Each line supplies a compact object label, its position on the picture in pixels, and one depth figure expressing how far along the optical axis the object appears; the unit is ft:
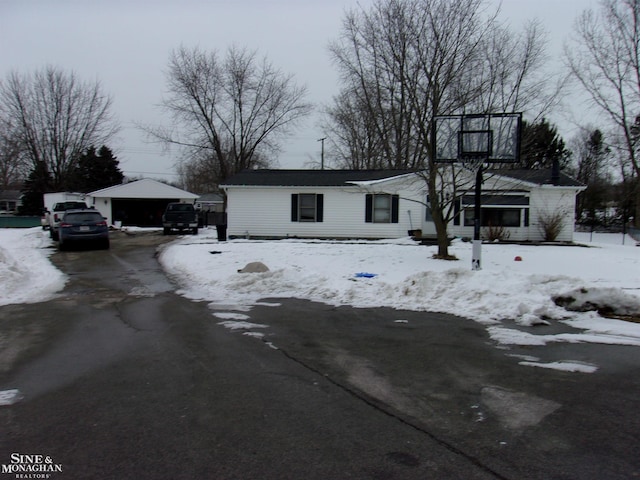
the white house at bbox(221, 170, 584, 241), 75.72
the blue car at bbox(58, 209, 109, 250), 62.49
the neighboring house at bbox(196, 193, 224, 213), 209.52
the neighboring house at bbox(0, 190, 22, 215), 237.45
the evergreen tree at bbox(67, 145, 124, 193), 153.48
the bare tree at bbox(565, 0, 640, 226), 89.71
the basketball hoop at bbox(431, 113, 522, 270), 41.29
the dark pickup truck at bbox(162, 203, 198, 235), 92.89
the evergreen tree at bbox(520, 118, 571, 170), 123.62
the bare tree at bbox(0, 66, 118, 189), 134.62
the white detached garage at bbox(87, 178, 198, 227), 121.19
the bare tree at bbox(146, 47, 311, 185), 123.13
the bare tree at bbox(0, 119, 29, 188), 124.10
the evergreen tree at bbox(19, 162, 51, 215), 142.72
